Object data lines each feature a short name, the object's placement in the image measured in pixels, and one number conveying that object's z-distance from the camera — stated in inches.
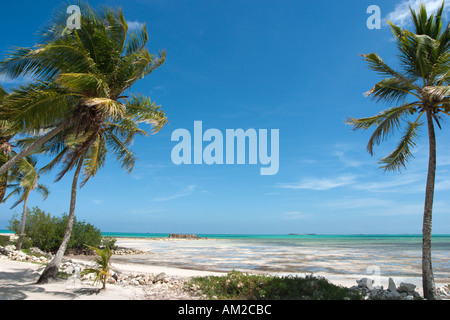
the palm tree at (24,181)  556.7
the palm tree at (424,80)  348.2
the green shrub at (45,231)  832.3
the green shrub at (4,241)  852.6
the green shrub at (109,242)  981.3
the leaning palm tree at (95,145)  381.4
